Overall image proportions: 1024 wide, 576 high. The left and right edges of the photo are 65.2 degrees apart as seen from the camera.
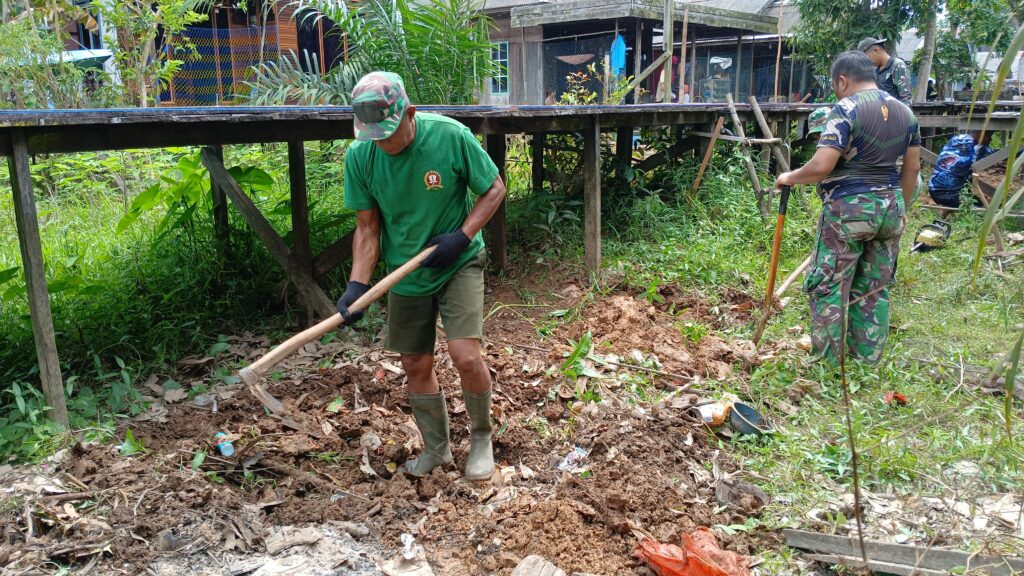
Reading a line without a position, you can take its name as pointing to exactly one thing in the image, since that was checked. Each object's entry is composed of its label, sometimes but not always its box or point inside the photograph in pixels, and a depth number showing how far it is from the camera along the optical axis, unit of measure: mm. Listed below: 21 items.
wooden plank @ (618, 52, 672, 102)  11984
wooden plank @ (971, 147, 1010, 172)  8562
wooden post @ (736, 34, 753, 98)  17891
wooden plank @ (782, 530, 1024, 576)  2828
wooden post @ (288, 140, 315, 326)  5727
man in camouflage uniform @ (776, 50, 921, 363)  4766
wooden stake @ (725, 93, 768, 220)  8539
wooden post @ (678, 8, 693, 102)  13133
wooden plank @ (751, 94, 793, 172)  9031
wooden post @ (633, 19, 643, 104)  14212
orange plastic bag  2994
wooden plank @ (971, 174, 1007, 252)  7664
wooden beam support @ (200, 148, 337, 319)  5660
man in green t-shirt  3508
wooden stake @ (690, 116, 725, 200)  8781
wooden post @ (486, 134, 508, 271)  7035
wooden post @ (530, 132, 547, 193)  8609
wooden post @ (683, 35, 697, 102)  16658
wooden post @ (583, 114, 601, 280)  6941
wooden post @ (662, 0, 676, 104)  12148
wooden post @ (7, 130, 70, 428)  3809
